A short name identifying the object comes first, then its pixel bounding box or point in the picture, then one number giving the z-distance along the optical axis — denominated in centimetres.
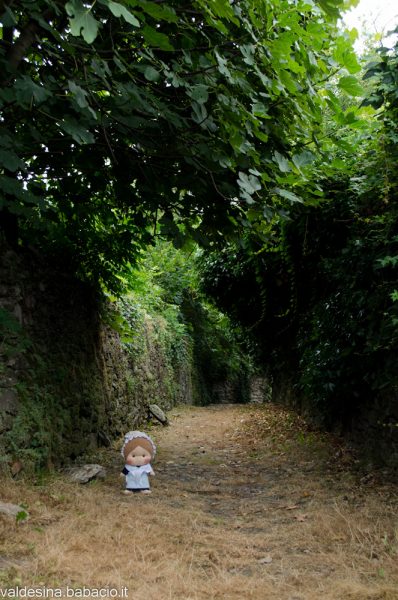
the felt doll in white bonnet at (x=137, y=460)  454
